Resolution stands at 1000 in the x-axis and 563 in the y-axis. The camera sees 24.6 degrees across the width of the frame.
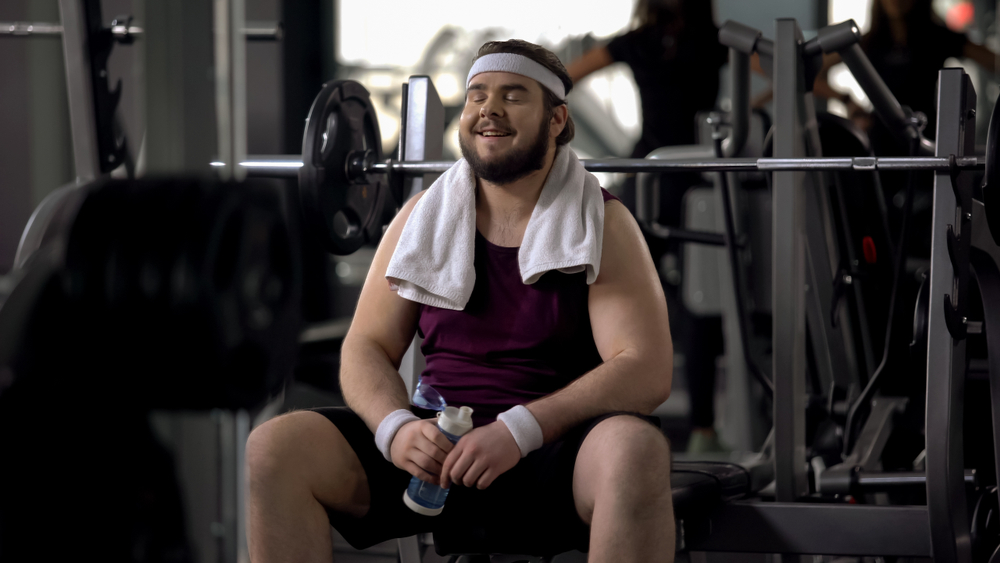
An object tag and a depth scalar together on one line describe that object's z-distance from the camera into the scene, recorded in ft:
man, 11.59
